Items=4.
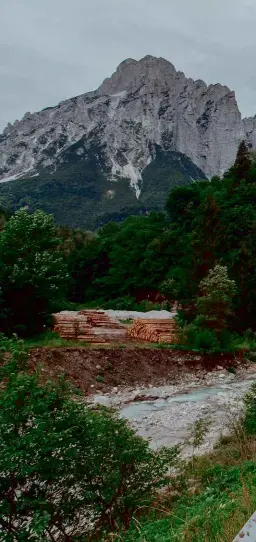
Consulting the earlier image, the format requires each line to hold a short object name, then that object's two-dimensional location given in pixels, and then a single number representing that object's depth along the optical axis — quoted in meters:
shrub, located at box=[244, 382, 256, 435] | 9.41
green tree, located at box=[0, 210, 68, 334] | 19.36
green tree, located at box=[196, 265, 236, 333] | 21.19
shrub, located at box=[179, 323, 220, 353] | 20.48
